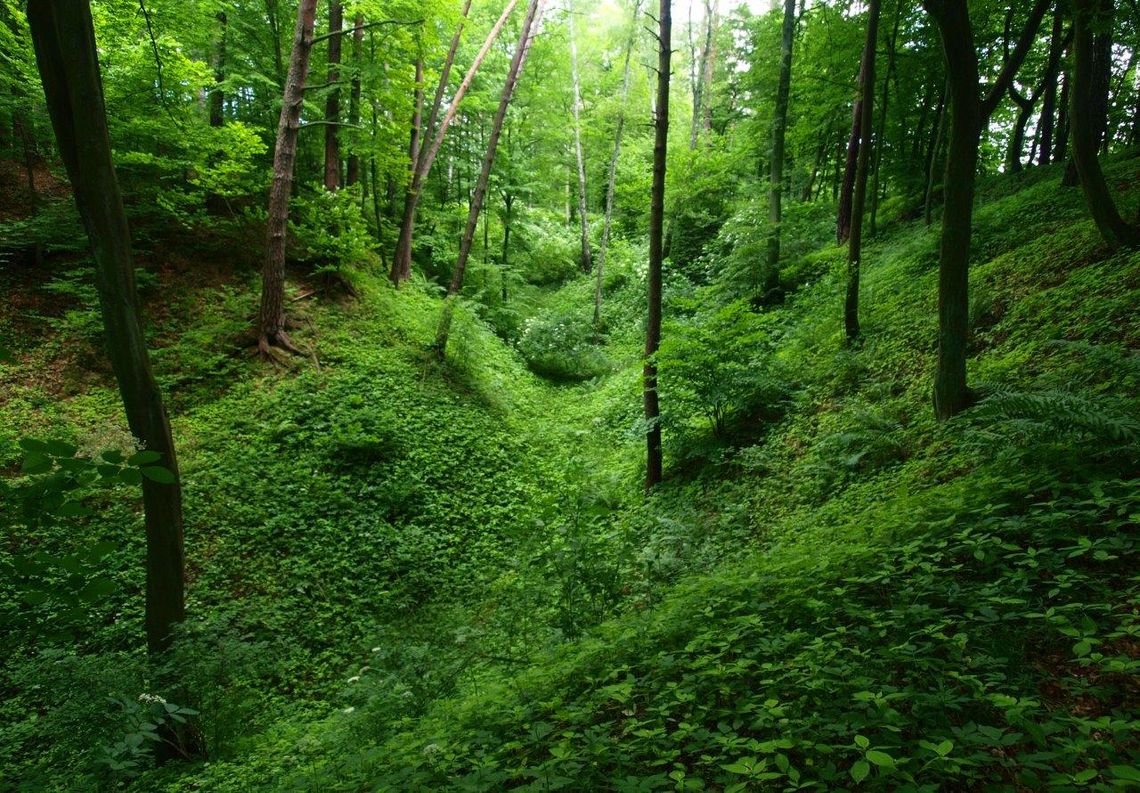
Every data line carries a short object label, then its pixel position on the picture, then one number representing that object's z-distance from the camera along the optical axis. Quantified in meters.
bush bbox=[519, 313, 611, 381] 16.84
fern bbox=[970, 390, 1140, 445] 3.91
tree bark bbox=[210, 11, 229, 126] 12.84
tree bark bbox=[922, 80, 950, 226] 11.54
